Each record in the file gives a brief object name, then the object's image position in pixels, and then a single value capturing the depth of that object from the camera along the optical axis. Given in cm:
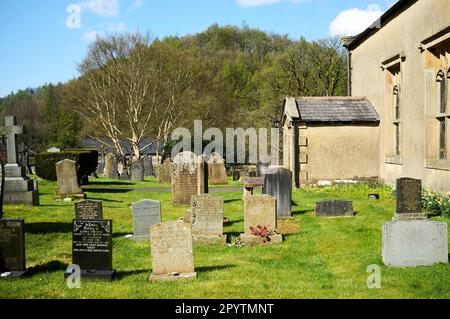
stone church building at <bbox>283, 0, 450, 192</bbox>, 1389
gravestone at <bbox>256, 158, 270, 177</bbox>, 2307
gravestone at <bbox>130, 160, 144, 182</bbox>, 2839
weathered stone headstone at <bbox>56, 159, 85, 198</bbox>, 1634
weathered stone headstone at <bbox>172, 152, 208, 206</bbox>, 1571
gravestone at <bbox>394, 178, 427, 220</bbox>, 1119
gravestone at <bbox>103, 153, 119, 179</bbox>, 3272
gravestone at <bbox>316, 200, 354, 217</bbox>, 1275
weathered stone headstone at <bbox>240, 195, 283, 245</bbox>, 1029
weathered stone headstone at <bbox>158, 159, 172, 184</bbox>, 2559
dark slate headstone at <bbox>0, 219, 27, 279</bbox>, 773
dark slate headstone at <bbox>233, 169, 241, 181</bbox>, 2966
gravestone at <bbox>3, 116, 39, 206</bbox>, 1418
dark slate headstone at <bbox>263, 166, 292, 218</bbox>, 1307
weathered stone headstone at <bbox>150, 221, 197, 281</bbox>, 747
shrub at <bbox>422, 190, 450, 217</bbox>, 1170
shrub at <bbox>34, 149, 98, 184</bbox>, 2069
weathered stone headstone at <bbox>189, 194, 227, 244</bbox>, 1035
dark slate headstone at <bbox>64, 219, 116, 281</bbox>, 750
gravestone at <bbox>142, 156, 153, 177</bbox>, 3452
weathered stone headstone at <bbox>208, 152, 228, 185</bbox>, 2495
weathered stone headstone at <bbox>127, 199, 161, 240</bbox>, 1070
